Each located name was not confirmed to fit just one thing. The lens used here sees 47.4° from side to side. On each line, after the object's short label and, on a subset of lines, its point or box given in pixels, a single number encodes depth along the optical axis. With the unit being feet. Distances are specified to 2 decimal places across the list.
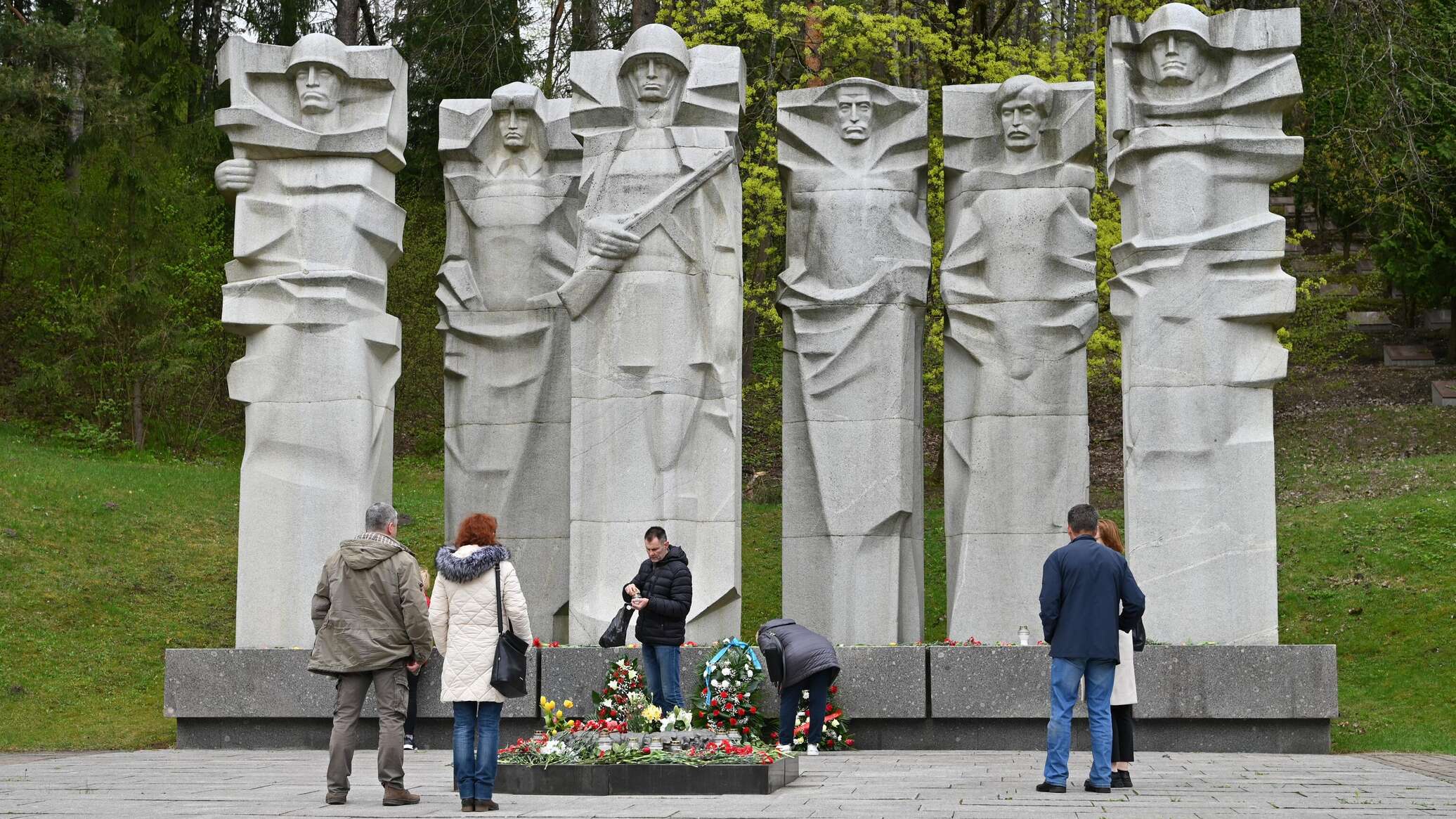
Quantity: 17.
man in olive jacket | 26.27
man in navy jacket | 26.50
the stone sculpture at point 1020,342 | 41.04
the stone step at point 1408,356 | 104.42
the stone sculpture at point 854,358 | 41.16
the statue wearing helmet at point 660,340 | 39.86
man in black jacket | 33.19
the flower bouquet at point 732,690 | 34.06
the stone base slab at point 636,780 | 27.04
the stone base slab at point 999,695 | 35.65
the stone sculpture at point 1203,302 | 38.14
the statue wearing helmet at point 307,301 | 40.37
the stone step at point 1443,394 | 87.92
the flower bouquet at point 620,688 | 34.91
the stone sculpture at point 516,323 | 44.55
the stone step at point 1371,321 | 113.09
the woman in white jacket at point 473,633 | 25.18
